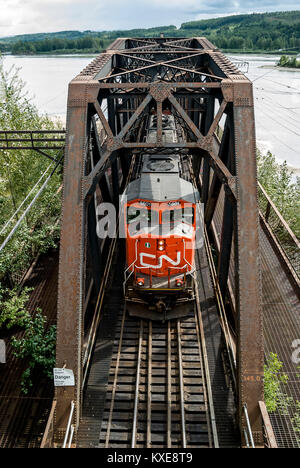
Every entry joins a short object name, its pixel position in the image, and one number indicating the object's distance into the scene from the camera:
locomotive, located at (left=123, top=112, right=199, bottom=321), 9.84
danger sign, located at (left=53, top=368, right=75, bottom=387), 6.48
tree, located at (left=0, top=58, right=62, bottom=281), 15.70
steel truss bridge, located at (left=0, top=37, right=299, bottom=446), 6.48
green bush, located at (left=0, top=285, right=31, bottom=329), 11.00
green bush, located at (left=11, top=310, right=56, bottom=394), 9.73
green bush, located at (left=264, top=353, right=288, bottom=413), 8.25
